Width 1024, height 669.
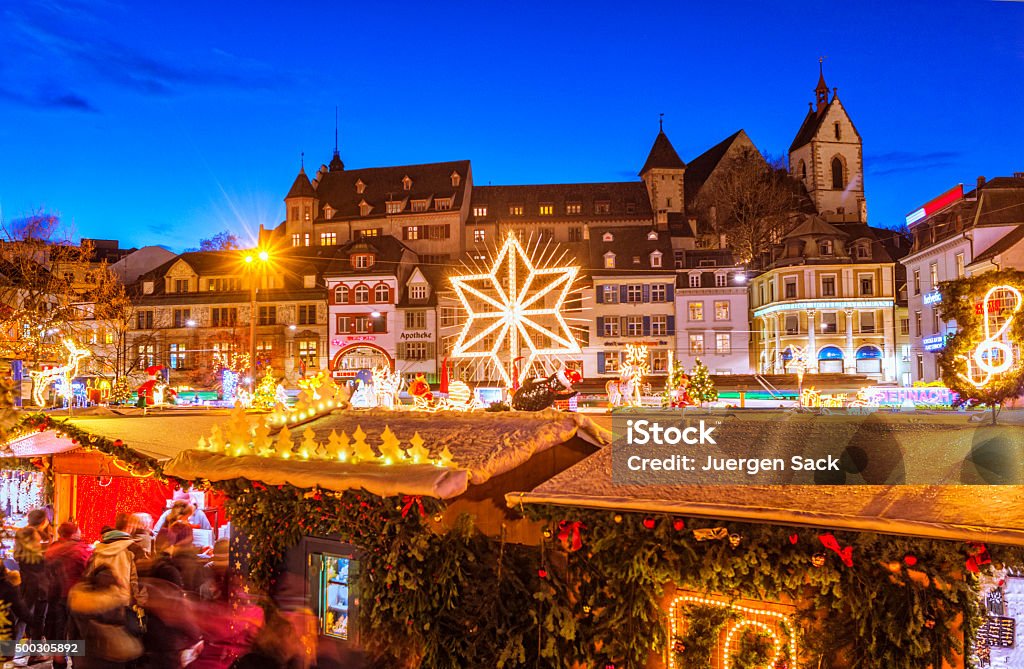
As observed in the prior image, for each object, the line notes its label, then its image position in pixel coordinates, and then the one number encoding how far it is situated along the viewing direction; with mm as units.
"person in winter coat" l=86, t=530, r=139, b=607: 7922
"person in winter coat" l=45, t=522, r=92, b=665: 8773
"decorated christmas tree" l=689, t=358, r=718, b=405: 23406
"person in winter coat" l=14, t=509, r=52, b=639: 8555
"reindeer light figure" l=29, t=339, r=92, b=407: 17562
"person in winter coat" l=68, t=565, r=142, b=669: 7797
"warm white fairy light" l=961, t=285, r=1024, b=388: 7422
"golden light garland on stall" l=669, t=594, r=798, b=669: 5574
